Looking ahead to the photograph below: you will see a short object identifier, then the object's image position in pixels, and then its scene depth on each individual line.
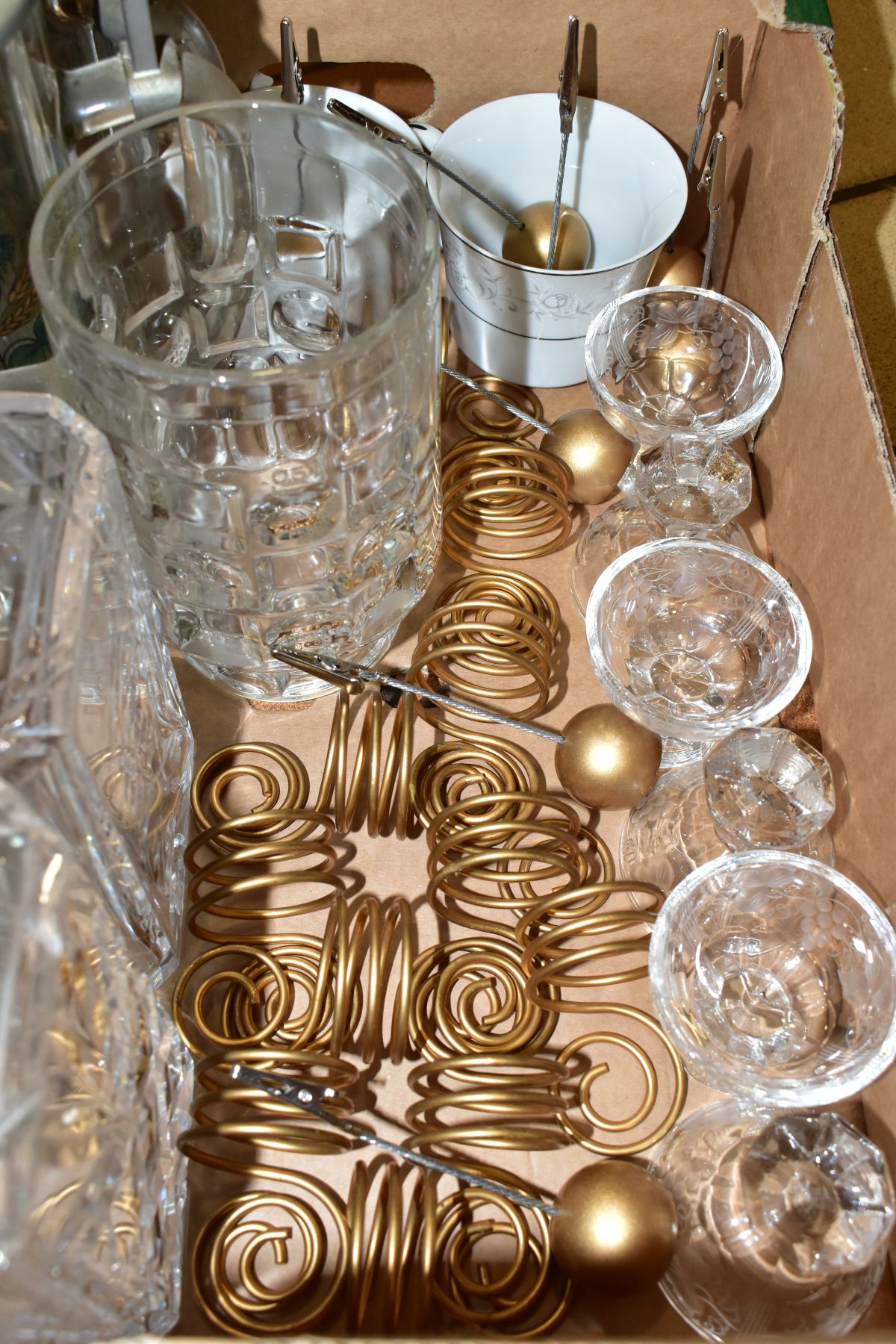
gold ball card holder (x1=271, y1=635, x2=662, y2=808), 0.44
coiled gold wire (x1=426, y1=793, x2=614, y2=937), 0.41
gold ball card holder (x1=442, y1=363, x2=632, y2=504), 0.52
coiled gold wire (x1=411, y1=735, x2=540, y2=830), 0.45
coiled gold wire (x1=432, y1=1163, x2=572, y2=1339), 0.36
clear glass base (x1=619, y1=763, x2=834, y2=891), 0.46
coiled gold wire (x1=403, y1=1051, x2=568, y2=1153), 0.36
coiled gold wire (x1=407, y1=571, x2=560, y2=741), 0.46
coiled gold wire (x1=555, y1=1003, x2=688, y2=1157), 0.40
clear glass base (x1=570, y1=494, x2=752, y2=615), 0.52
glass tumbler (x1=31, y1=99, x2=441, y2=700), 0.36
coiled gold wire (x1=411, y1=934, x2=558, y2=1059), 0.41
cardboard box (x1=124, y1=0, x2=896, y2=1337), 0.42
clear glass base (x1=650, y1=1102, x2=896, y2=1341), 0.36
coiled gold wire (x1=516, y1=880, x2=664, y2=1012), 0.39
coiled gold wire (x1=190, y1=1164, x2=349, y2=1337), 0.36
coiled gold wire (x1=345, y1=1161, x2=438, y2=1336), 0.35
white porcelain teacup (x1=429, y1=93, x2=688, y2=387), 0.53
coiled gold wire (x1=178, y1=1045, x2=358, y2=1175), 0.35
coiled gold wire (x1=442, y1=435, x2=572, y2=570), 0.52
